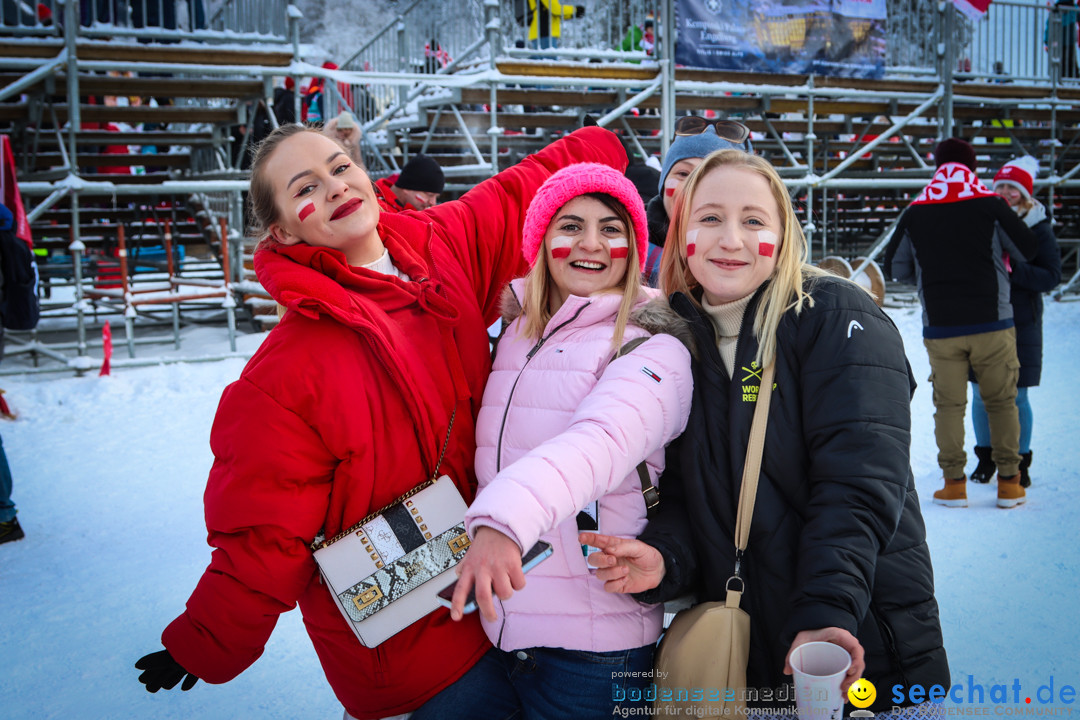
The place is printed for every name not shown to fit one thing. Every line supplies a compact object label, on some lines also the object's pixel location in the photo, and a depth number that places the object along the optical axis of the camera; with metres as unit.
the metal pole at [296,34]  8.14
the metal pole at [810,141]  10.32
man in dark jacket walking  4.33
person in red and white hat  4.44
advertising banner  9.62
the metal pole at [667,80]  9.66
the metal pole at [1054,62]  11.42
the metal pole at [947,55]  10.79
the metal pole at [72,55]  7.61
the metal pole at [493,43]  8.68
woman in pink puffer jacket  1.27
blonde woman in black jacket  1.36
